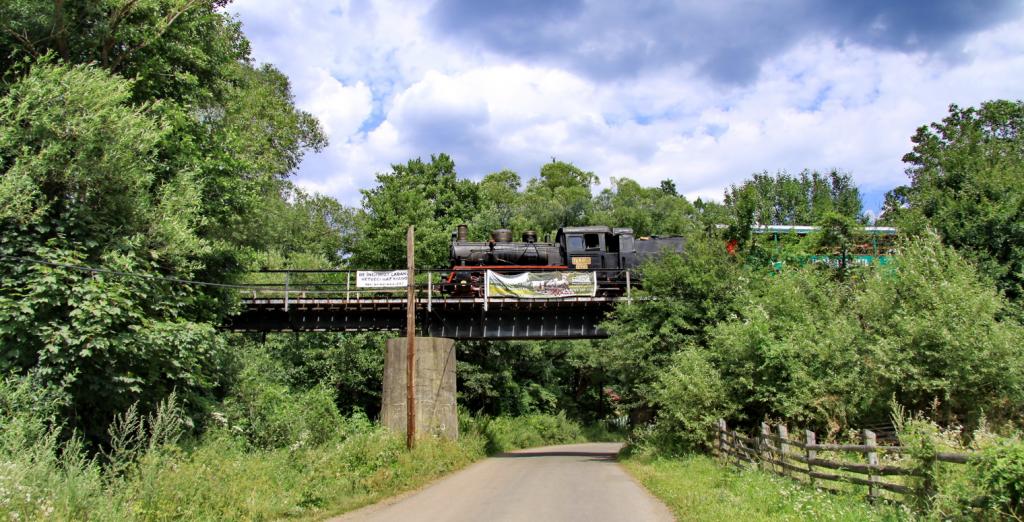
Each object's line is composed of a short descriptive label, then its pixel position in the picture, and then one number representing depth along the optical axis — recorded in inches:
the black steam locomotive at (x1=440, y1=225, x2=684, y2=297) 1229.7
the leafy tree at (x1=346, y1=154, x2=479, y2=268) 1807.3
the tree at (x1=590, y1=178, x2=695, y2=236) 2369.0
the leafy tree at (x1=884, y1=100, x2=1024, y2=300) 1066.7
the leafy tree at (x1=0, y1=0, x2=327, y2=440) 552.4
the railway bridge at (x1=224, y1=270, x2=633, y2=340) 1012.5
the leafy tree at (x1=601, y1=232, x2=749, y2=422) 979.9
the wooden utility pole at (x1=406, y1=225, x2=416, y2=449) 812.9
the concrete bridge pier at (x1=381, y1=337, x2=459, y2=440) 968.9
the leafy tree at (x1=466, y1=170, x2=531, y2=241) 2058.3
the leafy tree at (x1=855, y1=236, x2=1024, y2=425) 605.9
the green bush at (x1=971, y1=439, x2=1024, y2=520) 290.2
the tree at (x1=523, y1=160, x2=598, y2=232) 2365.9
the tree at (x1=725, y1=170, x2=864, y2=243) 2529.5
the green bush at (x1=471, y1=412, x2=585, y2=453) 1449.3
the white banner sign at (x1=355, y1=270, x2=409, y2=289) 935.8
